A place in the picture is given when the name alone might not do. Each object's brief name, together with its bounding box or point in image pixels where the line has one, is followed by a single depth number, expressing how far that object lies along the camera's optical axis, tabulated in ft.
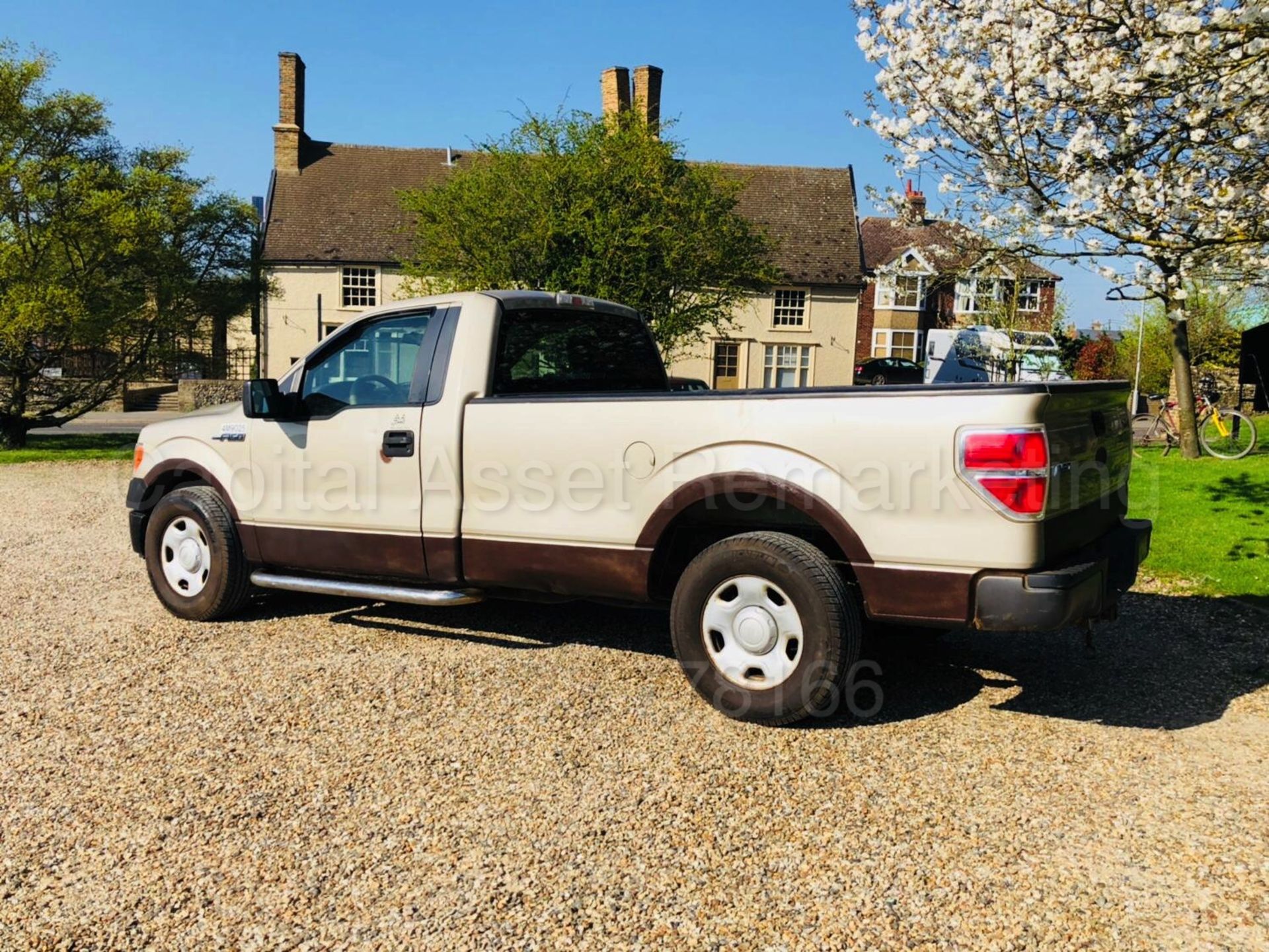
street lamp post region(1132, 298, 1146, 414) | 111.45
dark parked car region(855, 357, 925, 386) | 125.39
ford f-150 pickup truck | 12.77
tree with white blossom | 19.39
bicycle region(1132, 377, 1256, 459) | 46.37
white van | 76.07
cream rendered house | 118.62
